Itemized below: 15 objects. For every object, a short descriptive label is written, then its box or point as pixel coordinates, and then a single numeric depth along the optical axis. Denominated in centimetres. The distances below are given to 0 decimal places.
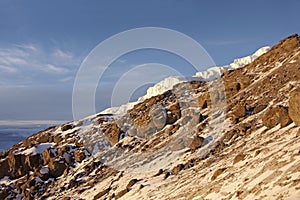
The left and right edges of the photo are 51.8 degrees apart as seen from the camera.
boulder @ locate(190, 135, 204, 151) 3912
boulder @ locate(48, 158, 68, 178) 5422
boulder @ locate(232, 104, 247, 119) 4131
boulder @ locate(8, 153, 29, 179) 5804
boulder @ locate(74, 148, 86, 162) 5696
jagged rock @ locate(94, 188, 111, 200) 3762
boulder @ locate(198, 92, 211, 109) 5579
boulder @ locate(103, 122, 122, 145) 5938
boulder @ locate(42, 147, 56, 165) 5859
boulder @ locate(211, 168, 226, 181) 2571
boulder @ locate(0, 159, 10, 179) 5922
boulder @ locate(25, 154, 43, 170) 5885
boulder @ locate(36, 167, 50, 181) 5316
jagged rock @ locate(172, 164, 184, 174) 3457
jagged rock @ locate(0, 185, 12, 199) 5069
